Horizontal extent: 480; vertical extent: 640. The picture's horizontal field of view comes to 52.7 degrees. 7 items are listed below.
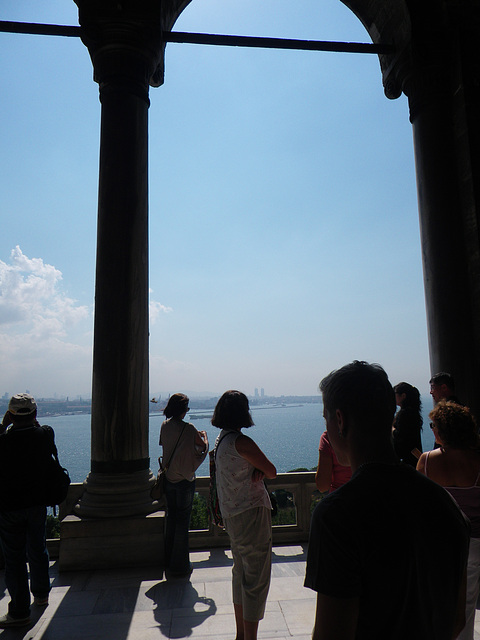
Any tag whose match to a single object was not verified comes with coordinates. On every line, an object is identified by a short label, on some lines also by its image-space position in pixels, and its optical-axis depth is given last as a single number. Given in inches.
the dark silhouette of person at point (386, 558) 55.9
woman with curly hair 148.9
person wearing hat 207.8
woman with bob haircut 171.3
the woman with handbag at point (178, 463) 262.8
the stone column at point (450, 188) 304.0
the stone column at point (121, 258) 284.0
